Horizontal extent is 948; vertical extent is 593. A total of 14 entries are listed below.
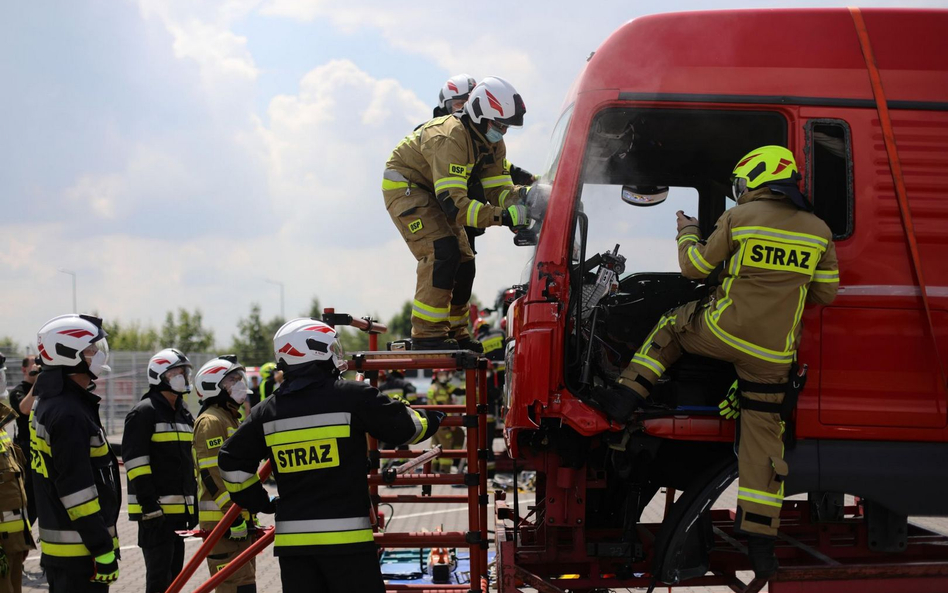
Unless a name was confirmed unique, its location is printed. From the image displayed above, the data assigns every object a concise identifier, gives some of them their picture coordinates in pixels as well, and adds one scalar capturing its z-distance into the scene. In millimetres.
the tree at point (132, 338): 56362
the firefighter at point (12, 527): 5273
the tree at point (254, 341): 45531
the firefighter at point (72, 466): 4188
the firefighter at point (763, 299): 3723
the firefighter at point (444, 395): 12219
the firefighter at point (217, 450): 5453
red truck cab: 3836
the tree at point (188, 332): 50969
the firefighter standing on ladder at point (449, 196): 4930
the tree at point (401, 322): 75938
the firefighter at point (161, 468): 5562
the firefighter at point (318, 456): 3850
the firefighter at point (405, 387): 16569
